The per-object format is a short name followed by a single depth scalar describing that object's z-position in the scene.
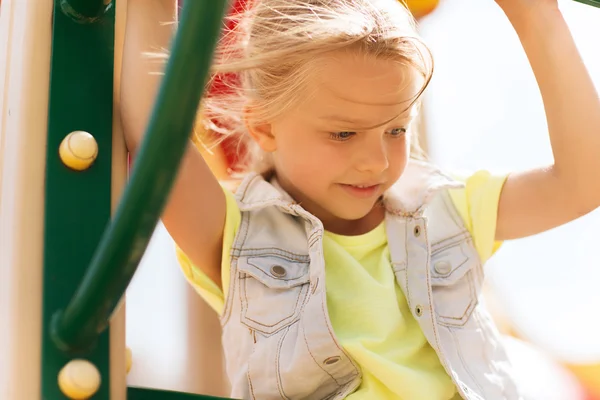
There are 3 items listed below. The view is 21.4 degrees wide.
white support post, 1.02
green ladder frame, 0.85
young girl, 1.28
